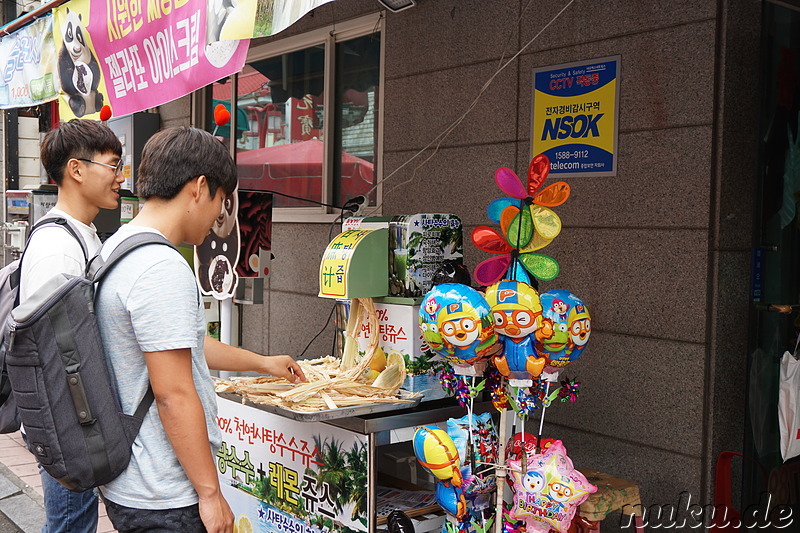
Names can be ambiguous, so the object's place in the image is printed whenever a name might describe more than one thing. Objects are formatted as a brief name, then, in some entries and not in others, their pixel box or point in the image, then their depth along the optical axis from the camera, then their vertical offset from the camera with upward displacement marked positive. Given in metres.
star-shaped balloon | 2.76 -0.87
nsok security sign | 4.10 +0.67
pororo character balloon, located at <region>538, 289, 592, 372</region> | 2.82 -0.30
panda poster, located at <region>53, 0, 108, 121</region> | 4.99 +1.09
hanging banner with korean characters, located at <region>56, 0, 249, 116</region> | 3.79 +0.99
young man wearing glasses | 3.03 +0.18
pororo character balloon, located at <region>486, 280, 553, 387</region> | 2.78 -0.30
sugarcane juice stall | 3.19 -0.68
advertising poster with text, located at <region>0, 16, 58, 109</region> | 5.54 +1.21
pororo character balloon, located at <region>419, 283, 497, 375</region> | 2.77 -0.29
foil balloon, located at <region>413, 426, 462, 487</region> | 2.89 -0.78
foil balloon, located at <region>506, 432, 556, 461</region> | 2.94 -0.76
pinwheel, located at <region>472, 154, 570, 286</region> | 2.90 +0.06
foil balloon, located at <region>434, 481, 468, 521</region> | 2.96 -0.97
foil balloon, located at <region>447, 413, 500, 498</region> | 2.96 -0.79
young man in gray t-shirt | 2.01 -0.29
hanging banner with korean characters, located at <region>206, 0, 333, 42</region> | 3.22 +0.92
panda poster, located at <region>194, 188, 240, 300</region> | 4.53 -0.12
